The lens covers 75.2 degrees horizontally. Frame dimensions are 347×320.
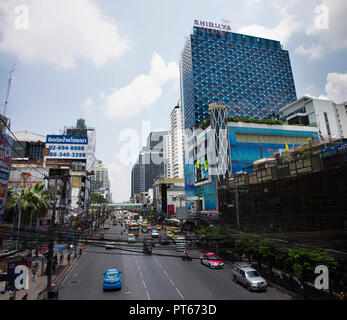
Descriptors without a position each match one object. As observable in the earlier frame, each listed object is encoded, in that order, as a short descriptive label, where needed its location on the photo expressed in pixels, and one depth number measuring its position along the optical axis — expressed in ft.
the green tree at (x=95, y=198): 341.95
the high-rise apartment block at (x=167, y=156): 584.81
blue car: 59.52
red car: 84.46
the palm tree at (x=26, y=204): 99.66
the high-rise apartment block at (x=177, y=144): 522.47
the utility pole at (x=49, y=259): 44.45
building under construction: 57.31
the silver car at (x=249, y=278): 58.90
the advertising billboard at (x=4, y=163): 79.20
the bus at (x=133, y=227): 192.71
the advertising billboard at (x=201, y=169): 244.24
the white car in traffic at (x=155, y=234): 153.99
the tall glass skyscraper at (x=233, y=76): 394.73
